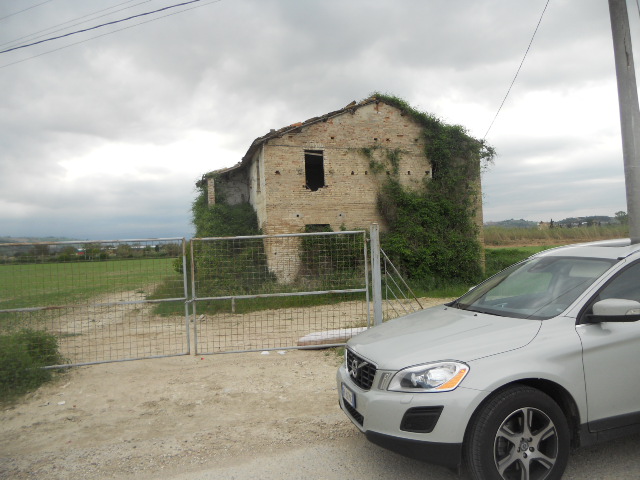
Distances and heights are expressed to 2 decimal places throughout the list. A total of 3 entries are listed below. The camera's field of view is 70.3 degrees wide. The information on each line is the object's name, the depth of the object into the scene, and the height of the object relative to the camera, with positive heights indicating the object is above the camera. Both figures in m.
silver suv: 2.89 -1.01
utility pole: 6.24 +1.68
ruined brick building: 16.58 +2.77
